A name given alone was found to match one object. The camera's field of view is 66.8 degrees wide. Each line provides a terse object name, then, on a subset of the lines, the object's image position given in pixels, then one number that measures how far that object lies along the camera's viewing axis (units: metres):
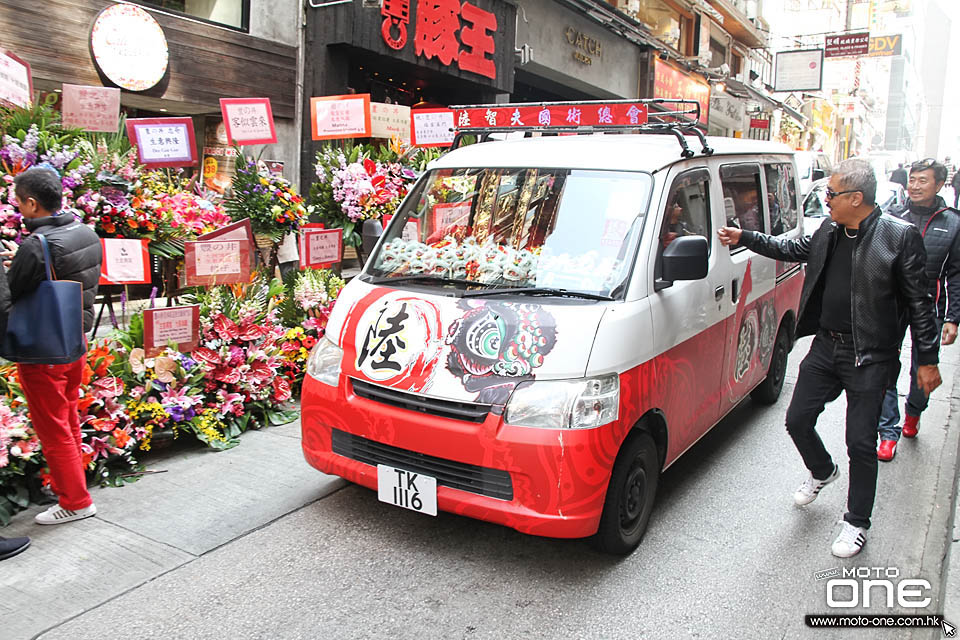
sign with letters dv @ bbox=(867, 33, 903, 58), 28.22
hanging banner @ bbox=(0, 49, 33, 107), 4.64
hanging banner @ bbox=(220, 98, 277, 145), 5.98
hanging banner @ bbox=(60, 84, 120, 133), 5.15
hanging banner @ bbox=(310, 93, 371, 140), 6.90
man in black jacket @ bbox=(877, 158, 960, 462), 4.96
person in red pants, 3.65
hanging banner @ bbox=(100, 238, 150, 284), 4.90
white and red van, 3.38
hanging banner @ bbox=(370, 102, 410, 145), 8.19
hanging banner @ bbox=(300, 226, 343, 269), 6.34
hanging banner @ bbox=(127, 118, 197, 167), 5.54
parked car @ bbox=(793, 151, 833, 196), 16.70
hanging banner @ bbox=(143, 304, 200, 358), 4.78
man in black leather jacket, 3.69
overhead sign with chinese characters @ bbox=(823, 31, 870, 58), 25.53
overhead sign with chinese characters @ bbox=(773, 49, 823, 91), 24.55
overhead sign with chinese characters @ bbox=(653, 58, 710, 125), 22.11
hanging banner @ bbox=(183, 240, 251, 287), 5.22
